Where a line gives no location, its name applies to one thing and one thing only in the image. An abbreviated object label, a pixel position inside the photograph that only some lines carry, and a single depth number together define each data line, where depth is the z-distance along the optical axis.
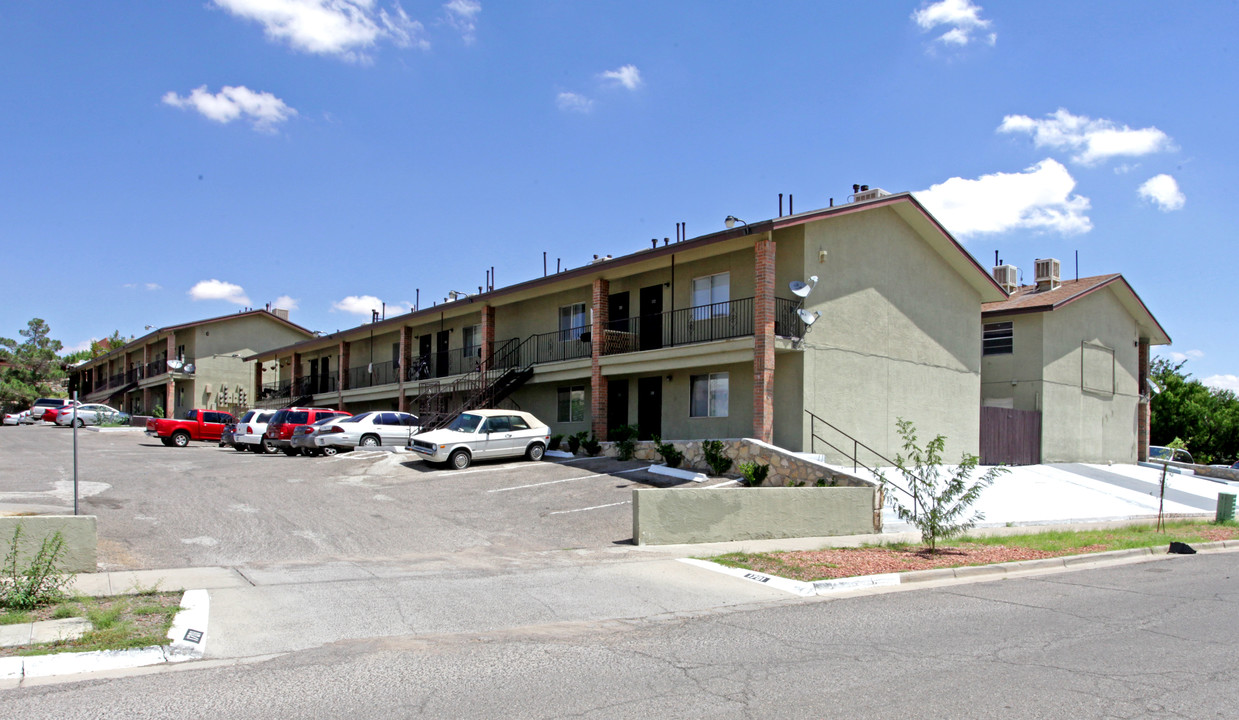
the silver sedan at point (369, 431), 25.86
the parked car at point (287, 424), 26.94
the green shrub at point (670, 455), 20.76
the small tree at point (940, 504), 13.19
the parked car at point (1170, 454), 38.09
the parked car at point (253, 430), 28.81
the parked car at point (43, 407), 51.16
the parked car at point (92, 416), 46.47
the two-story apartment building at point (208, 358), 51.19
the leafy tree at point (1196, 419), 44.69
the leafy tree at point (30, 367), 60.16
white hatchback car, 21.92
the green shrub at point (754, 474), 18.53
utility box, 20.81
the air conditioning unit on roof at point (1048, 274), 32.34
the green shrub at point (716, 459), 19.58
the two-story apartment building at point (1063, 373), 28.72
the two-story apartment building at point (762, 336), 21.17
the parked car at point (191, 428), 33.12
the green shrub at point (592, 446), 23.72
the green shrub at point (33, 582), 7.83
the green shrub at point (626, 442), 22.25
